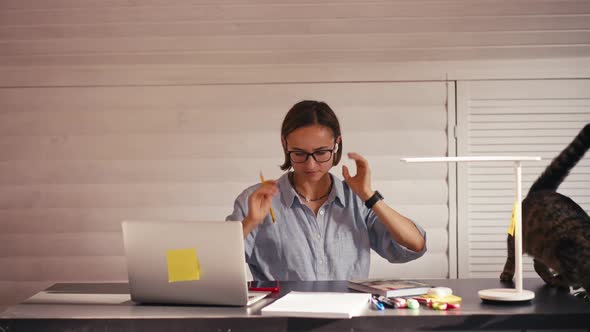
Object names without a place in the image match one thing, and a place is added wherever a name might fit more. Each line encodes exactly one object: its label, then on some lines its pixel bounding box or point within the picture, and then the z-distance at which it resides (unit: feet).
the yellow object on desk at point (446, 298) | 6.90
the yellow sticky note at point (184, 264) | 7.00
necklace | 9.94
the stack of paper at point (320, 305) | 6.43
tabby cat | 7.57
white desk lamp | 7.10
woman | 9.37
